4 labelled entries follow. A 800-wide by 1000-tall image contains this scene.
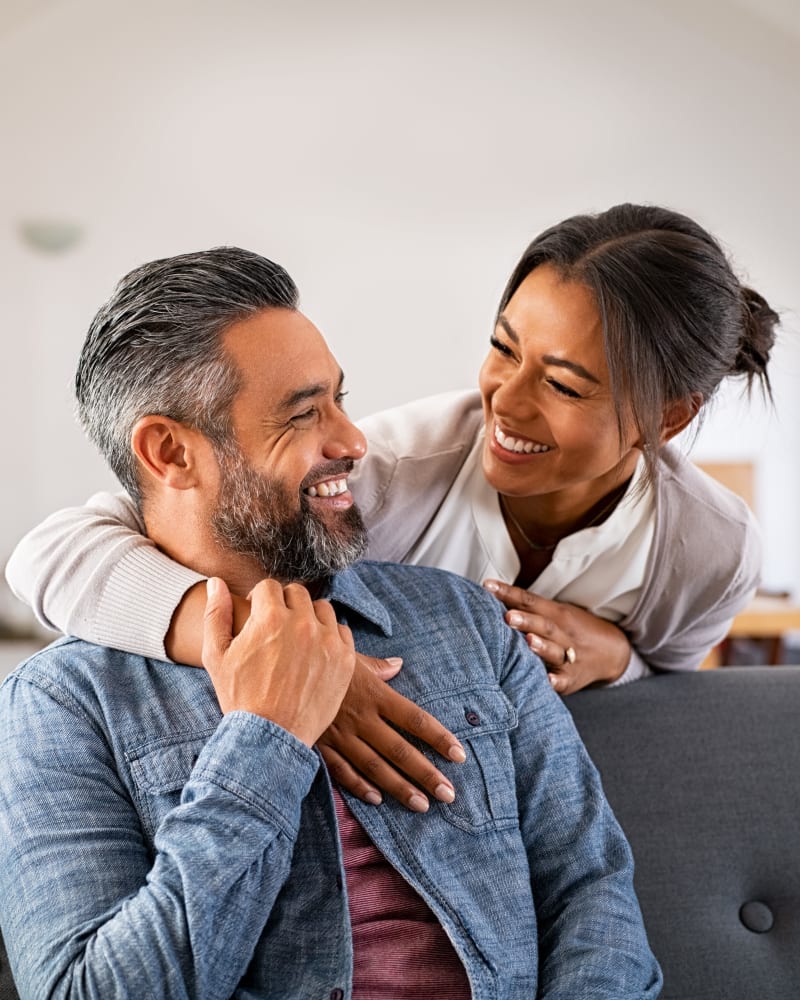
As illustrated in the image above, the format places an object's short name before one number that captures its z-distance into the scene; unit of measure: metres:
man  1.07
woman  1.37
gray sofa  1.52
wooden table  4.00
